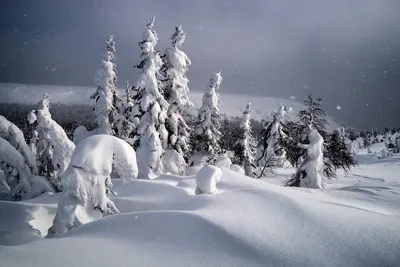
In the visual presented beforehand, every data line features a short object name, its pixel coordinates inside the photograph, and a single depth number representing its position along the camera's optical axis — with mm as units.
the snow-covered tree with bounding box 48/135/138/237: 8227
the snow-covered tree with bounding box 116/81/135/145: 26281
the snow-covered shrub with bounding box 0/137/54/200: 14648
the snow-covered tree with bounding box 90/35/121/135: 24439
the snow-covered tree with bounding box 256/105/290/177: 33438
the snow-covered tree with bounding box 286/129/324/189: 18406
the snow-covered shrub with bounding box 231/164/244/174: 21802
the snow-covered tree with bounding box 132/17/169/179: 19297
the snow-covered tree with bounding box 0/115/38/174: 15578
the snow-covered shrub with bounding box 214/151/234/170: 20250
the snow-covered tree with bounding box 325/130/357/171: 20453
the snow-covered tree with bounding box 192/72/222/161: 25328
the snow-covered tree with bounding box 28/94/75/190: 18203
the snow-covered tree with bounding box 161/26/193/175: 21125
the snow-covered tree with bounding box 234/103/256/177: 28203
